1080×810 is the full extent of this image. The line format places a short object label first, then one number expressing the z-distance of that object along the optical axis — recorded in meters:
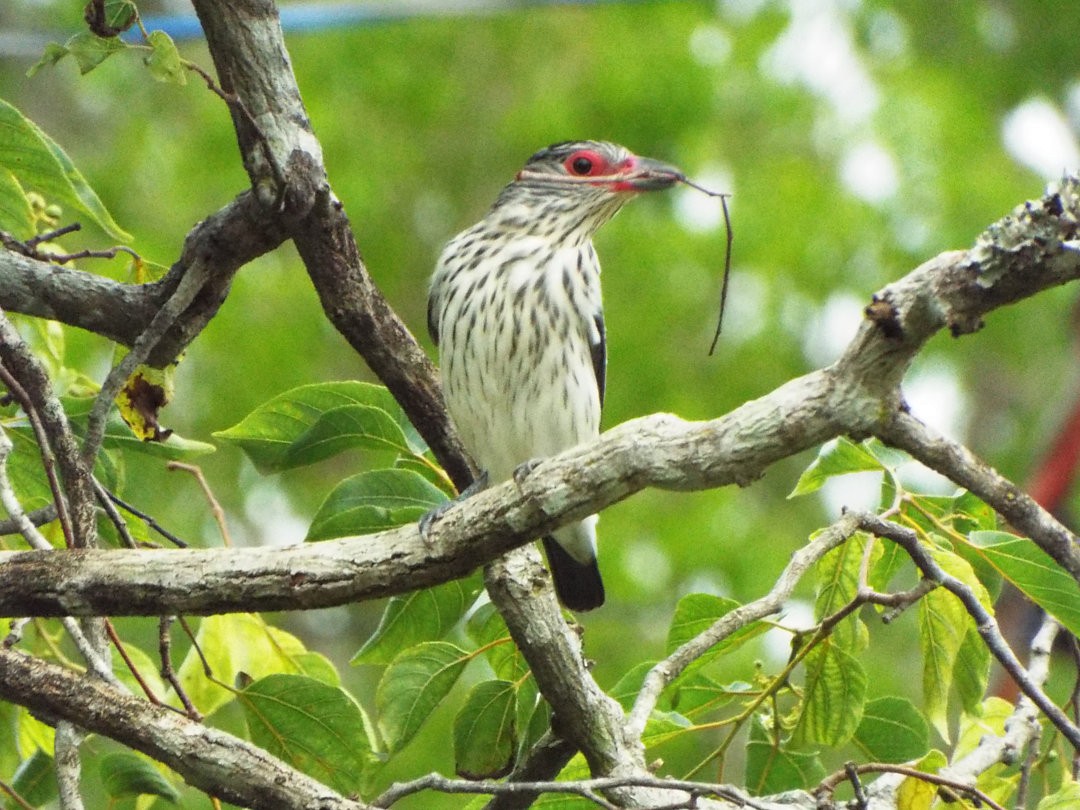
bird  8.18
